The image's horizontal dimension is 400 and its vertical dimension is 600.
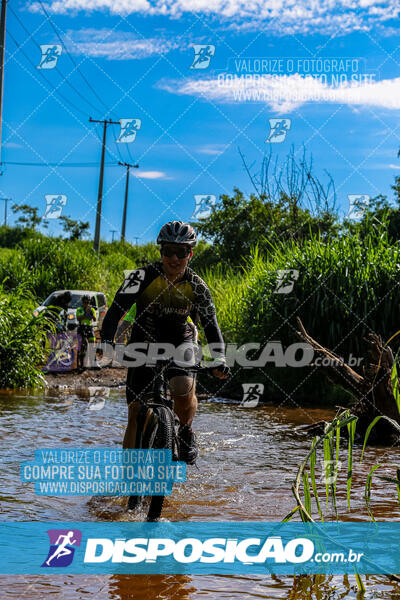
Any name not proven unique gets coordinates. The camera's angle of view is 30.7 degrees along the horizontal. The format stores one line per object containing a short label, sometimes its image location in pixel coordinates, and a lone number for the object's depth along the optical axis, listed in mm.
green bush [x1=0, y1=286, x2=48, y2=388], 12555
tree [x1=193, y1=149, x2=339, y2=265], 22375
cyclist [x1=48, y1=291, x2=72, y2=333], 14786
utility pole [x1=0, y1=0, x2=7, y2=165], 17719
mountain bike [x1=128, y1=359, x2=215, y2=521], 5059
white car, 20188
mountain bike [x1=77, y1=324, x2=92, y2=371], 15477
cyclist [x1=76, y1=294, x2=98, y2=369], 15531
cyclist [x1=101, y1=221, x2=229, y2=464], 5477
